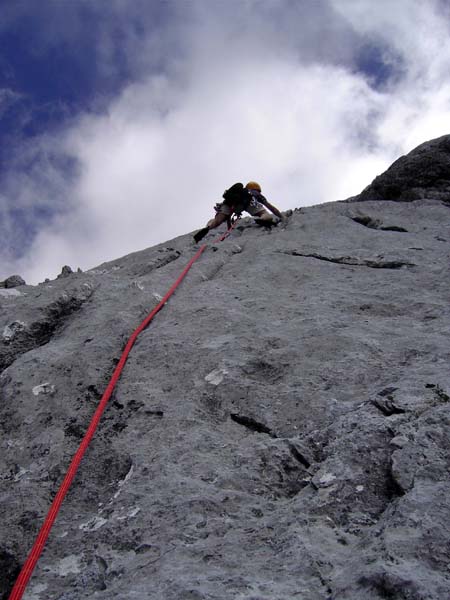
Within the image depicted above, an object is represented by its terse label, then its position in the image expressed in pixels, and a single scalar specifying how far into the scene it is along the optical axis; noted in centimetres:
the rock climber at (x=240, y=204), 934
